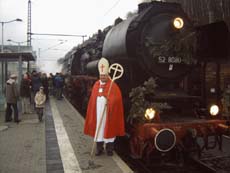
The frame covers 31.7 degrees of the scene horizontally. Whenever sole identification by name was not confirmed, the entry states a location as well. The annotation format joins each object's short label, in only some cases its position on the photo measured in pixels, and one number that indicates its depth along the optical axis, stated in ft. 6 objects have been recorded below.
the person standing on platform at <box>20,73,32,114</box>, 52.03
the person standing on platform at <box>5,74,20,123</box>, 44.62
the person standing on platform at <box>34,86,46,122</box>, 45.53
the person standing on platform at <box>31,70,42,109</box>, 62.75
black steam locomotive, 25.29
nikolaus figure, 26.30
